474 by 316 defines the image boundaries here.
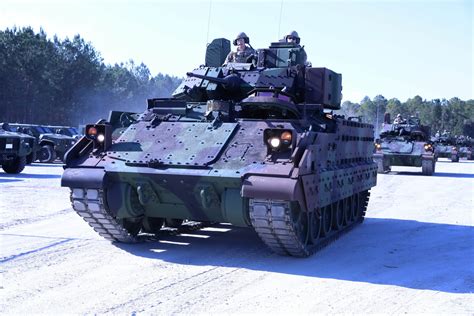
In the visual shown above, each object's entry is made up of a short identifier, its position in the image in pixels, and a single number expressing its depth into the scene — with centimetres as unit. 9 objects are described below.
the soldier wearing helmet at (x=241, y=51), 1222
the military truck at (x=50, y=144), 2731
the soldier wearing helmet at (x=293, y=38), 1301
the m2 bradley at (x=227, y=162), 778
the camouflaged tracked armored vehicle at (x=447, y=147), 4502
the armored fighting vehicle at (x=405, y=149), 2622
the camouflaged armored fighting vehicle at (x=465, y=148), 5200
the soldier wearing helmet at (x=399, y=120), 2938
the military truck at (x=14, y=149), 2030
